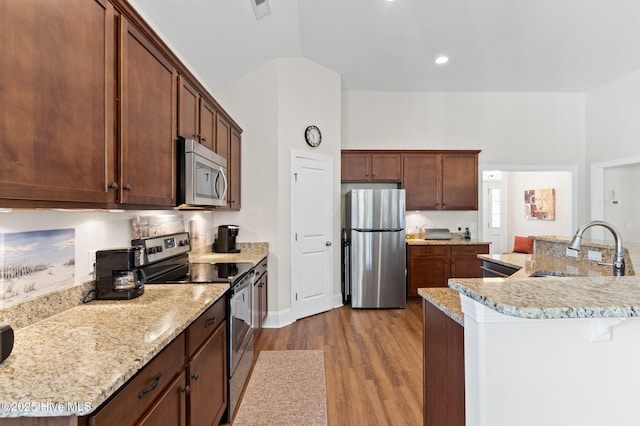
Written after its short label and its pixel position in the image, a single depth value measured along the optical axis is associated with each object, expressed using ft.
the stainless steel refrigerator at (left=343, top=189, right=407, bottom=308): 14.48
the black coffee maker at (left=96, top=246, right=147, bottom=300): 5.47
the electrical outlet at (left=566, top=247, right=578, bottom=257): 8.50
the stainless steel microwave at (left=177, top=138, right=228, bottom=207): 6.96
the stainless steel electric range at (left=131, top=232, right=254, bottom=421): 6.79
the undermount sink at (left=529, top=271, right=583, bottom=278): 7.23
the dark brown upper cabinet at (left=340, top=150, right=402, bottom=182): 16.39
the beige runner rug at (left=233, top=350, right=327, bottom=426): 6.94
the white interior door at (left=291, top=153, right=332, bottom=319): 13.00
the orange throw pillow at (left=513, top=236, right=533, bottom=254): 20.12
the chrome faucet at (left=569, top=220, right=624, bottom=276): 5.51
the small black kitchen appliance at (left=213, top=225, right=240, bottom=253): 11.59
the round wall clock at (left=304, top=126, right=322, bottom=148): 13.46
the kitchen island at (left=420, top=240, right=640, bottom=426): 3.36
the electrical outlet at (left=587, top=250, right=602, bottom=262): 7.84
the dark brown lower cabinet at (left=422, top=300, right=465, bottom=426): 4.29
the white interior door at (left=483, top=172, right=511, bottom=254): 24.27
